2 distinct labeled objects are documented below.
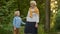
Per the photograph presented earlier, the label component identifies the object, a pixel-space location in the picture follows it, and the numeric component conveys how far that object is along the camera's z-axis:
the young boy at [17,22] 9.62
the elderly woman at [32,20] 8.43
